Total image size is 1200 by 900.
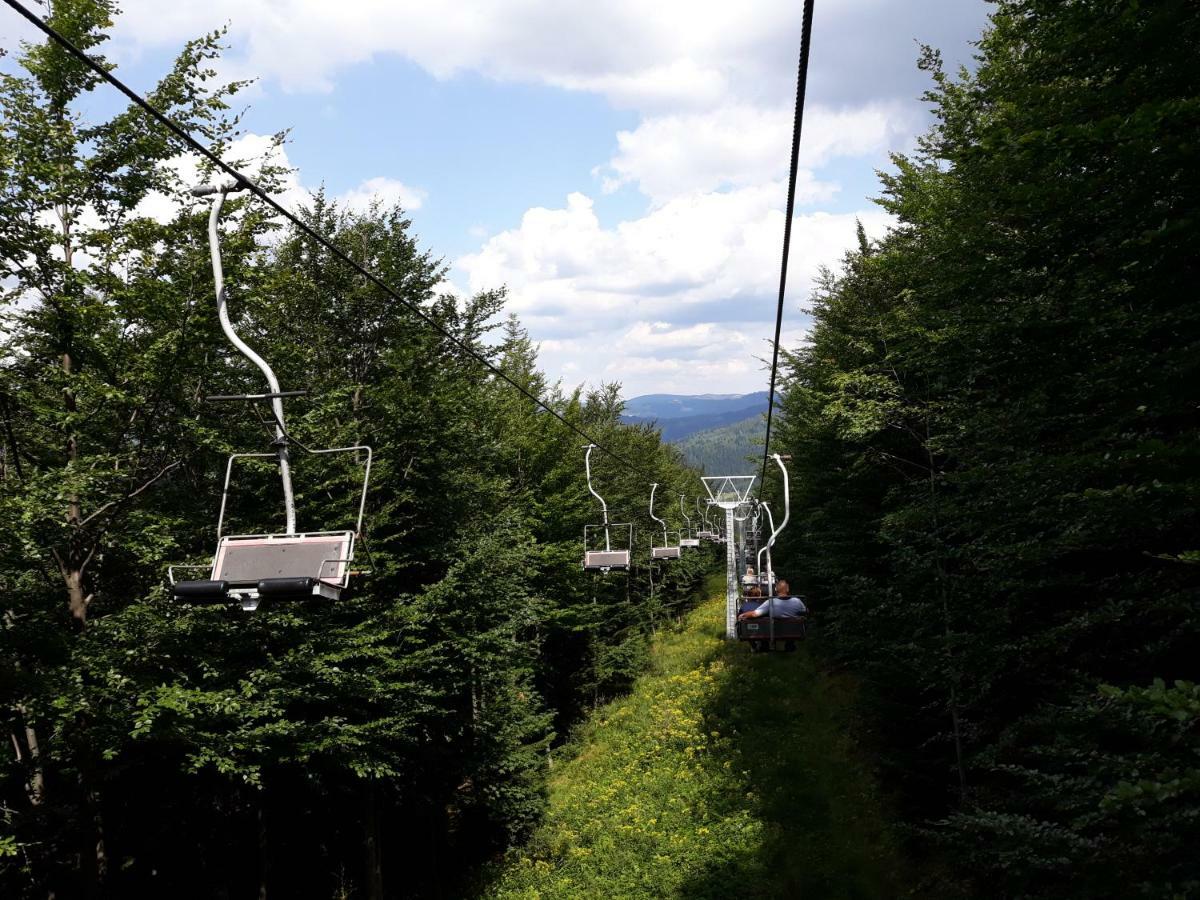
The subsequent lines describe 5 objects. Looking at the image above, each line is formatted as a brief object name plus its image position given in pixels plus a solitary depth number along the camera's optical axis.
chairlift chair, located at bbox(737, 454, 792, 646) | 12.44
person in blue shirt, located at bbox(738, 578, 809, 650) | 12.56
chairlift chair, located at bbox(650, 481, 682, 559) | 24.45
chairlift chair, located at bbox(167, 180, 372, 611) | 5.84
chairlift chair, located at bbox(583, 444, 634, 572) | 20.45
